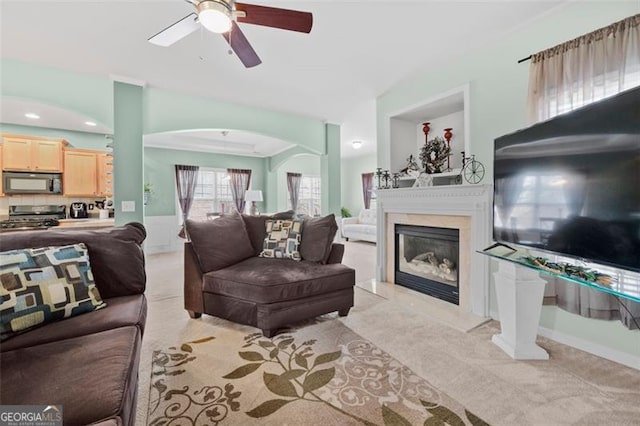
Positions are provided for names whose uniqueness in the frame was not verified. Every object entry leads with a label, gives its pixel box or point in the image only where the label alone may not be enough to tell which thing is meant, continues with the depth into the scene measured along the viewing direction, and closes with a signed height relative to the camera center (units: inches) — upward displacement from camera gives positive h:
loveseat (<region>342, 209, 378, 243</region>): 275.2 -17.6
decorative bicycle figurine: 105.1 +15.9
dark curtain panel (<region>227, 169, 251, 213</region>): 293.1 +30.0
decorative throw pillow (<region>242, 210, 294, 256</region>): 119.4 -7.3
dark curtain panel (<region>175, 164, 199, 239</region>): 259.8 +25.7
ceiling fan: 60.9 +47.7
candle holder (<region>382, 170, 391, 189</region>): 143.7 +17.6
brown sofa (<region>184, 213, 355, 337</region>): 87.4 -22.9
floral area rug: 54.3 -41.5
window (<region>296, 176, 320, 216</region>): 336.2 +18.4
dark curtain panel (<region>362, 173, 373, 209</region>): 325.3 +28.0
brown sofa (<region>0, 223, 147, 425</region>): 33.4 -22.5
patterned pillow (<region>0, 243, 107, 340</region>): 49.2 -15.0
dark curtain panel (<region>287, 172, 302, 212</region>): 324.8 +28.6
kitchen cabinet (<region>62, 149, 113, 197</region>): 189.9 +28.2
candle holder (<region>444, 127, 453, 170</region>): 125.2 +34.0
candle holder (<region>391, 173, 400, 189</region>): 141.6 +15.7
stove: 162.2 -3.3
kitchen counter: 141.0 -6.4
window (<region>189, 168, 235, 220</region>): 274.2 +18.1
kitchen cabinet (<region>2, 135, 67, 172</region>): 173.0 +38.8
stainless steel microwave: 171.2 +19.5
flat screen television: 49.1 +5.5
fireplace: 101.5 -4.1
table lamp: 277.3 +16.3
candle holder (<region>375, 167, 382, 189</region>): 145.1 +18.4
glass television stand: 75.0 -27.4
